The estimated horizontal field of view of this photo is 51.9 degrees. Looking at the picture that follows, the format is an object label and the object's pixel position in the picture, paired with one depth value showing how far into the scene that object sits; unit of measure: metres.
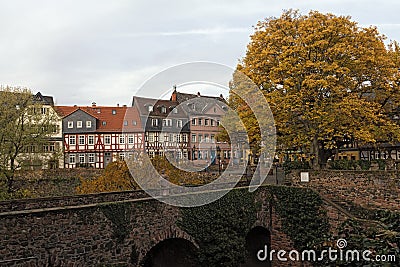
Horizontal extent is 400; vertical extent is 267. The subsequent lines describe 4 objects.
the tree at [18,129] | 20.88
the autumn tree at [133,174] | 15.29
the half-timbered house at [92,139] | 36.97
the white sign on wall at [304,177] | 16.41
